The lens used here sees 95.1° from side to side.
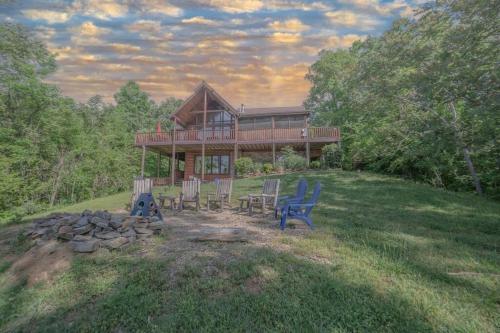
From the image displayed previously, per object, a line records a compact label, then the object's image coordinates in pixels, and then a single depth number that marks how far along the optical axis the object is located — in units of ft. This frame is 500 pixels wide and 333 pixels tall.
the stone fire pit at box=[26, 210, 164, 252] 13.25
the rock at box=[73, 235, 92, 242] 13.34
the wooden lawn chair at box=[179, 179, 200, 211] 26.32
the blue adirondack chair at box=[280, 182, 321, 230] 16.75
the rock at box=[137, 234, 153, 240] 14.74
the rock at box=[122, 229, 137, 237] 14.46
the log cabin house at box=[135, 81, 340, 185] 55.16
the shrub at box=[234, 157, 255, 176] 52.54
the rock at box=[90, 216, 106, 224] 14.74
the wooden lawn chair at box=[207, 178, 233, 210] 27.53
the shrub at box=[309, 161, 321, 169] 51.36
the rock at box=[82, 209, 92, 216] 16.14
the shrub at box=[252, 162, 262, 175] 52.55
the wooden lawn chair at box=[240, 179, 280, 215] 22.90
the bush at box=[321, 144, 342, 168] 50.96
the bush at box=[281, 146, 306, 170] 51.26
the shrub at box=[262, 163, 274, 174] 51.72
